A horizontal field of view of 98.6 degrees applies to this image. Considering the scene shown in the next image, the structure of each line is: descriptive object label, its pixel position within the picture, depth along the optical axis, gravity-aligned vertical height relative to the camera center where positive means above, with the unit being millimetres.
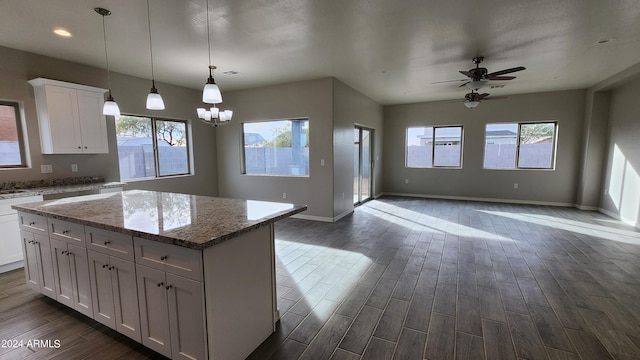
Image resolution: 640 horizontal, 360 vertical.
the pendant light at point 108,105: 2728 +522
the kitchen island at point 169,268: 1635 -775
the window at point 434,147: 7953 +232
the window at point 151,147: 5121 +176
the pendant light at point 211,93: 2395 +543
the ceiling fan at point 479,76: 4242 +1210
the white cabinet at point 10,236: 3217 -956
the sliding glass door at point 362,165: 7184 -270
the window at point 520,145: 7051 +231
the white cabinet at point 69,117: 3848 +570
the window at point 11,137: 3736 +261
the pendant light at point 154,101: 2594 +516
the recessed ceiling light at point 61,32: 3164 +1444
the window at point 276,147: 5926 +174
